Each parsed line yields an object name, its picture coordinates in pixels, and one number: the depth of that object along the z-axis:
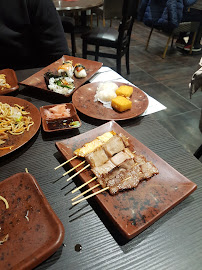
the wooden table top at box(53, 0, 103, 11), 1.24
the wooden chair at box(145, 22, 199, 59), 1.77
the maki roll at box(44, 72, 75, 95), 0.53
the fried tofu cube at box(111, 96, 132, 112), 0.46
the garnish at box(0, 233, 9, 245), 0.25
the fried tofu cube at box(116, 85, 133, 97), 0.51
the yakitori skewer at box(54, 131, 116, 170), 0.36
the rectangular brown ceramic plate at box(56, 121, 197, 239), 0.27
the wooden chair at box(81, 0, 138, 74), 1.12
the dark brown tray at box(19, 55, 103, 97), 0.55
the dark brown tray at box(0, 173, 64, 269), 0.24
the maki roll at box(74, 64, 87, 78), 0.59
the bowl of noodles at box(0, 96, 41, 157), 0.38
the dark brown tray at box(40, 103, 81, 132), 0.41
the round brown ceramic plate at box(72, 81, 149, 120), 0.46
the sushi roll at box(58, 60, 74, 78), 0.59
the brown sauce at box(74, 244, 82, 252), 0.26
